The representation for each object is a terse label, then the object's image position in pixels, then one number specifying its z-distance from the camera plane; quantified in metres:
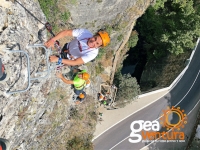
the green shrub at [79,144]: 15.06
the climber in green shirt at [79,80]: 9.73
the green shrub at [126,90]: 19.95
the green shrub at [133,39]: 21.36
